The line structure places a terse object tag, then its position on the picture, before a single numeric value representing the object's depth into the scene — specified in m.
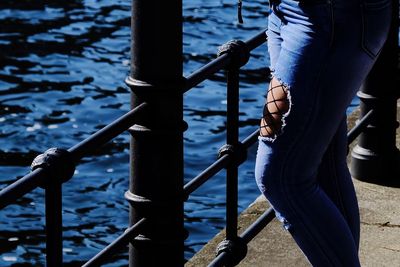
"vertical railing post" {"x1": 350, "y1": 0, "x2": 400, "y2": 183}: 5.68
